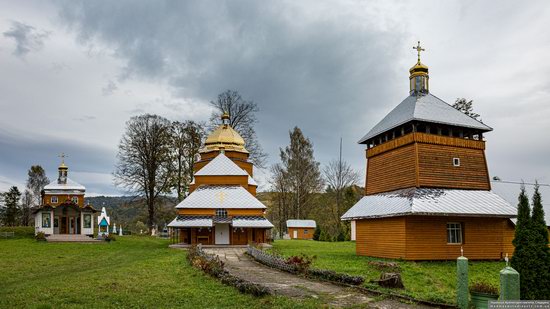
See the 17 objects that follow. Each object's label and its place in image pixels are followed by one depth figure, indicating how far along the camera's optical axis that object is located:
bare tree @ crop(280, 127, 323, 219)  52.22
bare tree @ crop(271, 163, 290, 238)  53.62
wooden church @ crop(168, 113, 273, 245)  32.19
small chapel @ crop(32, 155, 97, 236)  39.75
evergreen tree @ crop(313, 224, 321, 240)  47.19
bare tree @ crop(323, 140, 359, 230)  52.80
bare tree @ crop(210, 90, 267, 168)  48.94
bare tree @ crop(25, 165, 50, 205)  68.62
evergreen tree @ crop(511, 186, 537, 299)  10.86
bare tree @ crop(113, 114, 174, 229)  44.31
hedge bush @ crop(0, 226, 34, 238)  40.53
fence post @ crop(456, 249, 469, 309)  10.27
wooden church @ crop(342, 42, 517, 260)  22.06
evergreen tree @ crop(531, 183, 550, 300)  10.77
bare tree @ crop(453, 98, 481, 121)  41.52
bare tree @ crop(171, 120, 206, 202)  46.53
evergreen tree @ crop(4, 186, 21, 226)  59.53
